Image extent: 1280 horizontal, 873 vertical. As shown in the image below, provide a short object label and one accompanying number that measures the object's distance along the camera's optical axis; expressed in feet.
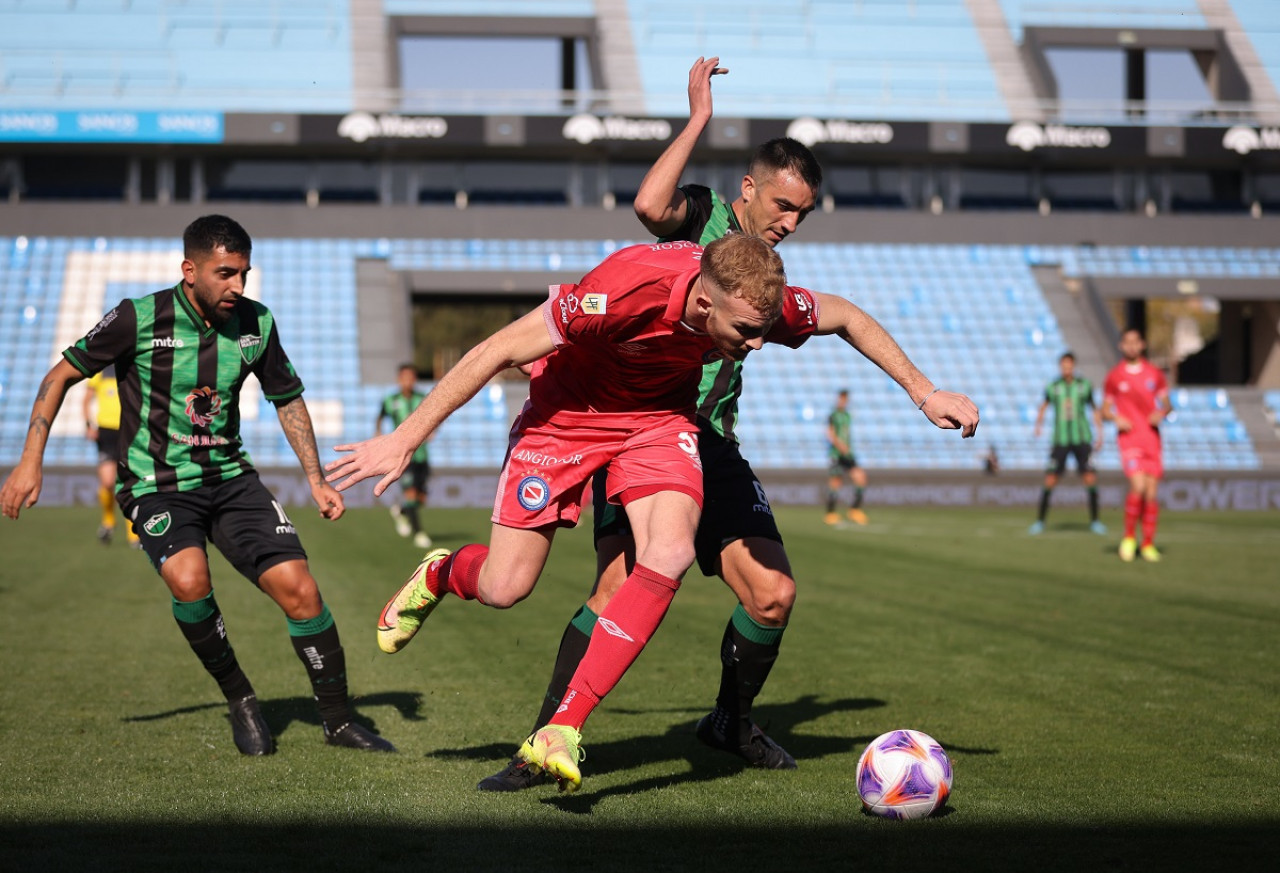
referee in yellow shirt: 54.29
